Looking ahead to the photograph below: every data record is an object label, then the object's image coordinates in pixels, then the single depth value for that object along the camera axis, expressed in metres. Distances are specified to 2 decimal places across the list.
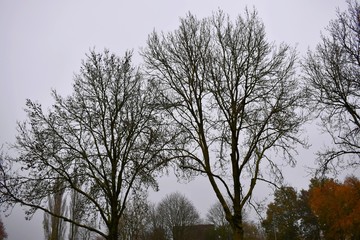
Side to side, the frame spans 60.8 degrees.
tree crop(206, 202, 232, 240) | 58.01
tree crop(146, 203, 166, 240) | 55.47
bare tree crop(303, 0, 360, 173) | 12.41
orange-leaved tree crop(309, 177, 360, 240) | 37.84
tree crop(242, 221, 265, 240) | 83.62
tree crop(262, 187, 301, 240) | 53.12
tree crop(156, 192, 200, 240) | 61.77
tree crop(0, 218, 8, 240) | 60.72
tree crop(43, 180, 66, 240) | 29.53
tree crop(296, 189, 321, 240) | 52.47
